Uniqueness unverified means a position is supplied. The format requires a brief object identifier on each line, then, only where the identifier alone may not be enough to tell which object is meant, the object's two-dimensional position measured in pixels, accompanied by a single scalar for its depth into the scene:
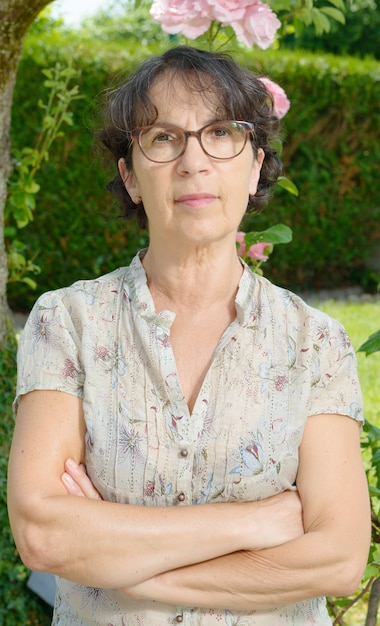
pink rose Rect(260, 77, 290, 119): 2.48
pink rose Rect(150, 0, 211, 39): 2.54
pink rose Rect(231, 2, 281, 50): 2.58
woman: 1.89
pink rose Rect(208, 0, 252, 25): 2.51
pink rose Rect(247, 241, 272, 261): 2.84
